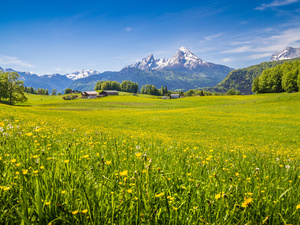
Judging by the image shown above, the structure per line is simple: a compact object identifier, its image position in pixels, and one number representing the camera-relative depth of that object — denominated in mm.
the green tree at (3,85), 74712
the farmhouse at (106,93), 175925
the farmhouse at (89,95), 171625
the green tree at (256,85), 120325
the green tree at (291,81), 94750
